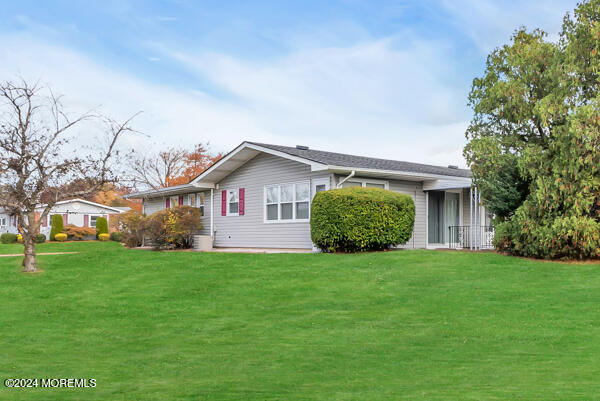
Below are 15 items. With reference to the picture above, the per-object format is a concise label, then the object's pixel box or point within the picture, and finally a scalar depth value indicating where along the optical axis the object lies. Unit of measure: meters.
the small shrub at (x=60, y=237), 40.66
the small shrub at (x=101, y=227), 42.94
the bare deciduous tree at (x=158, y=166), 50.55
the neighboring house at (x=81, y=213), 47.16
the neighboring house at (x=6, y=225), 50.09
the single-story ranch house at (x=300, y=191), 20.61
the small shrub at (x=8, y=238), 41.43
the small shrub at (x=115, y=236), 40.41
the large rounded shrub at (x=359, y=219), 17.81
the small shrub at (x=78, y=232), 42.34
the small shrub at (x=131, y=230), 27.23
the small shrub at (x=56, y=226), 41.34
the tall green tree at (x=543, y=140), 14.81
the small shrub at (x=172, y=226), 24.42
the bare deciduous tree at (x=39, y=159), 16.80
